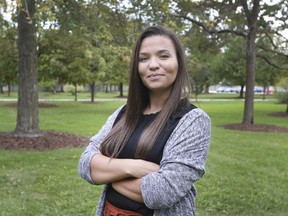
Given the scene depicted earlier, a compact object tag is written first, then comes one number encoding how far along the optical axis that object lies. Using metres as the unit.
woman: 1.91
